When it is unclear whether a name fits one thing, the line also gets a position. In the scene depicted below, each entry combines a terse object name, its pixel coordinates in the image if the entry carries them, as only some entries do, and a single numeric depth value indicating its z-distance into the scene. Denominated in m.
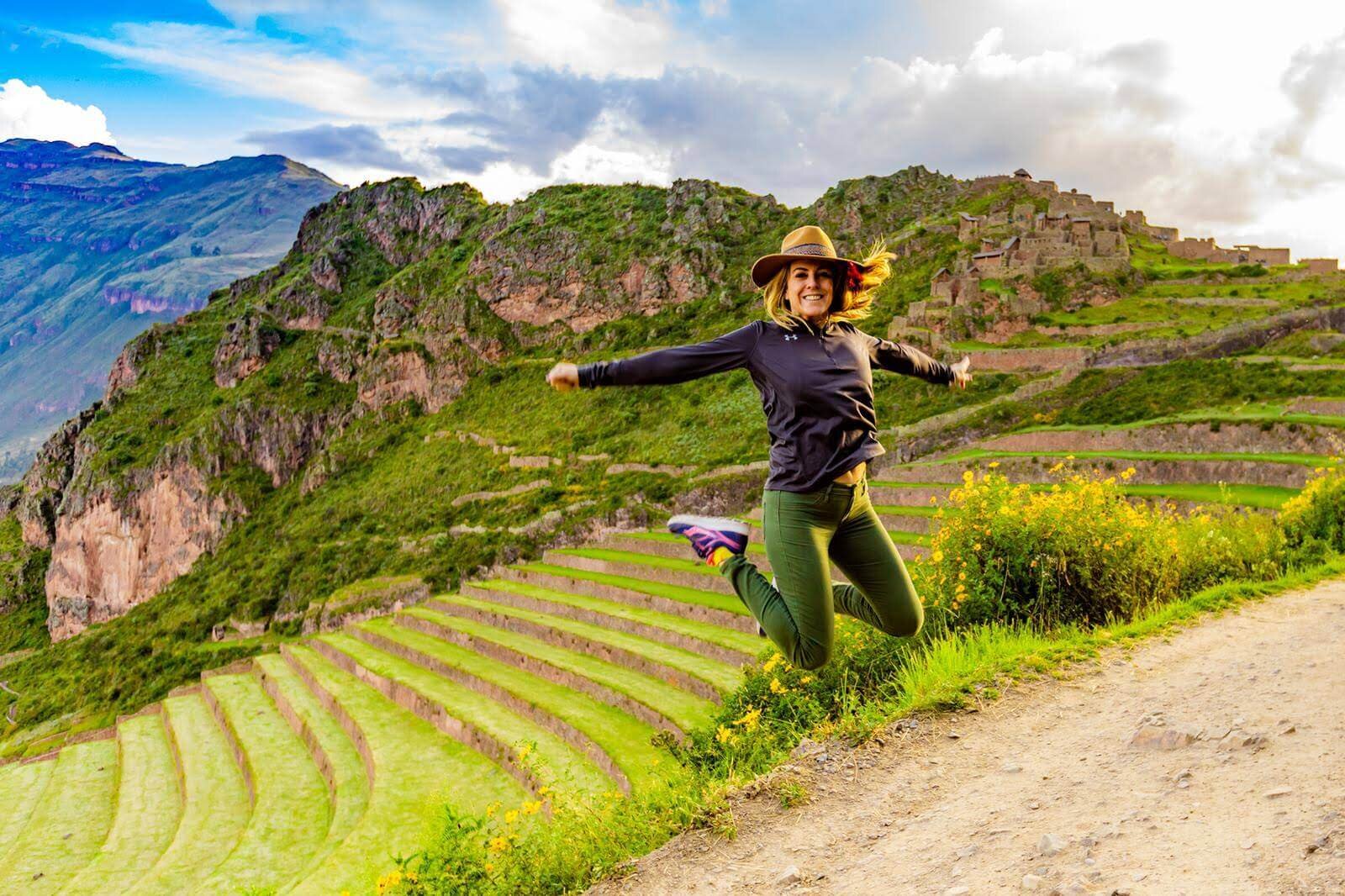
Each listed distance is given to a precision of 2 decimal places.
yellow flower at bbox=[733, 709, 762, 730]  5.83
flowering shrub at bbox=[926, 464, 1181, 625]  6.59
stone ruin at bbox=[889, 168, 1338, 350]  34.03
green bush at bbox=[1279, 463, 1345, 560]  8.25
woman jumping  4.06
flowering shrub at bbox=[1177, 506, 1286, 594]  7.46
